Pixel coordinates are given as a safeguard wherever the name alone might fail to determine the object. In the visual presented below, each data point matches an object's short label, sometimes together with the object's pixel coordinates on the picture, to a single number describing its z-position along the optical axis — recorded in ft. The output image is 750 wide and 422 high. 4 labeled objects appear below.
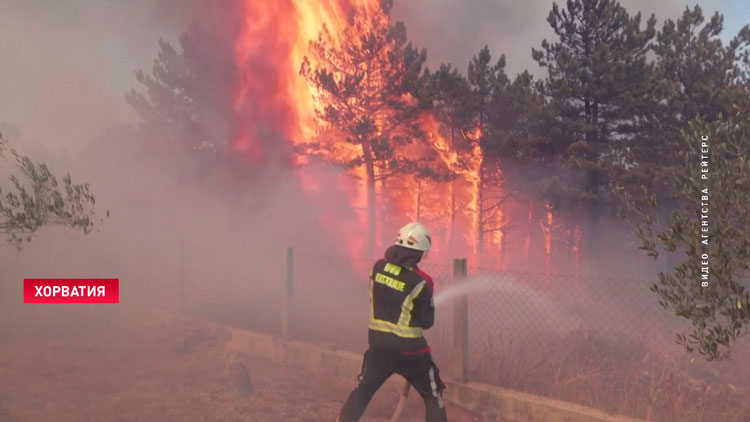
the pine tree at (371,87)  75.46
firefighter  14.17
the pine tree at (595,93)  62.23
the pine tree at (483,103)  74.38
